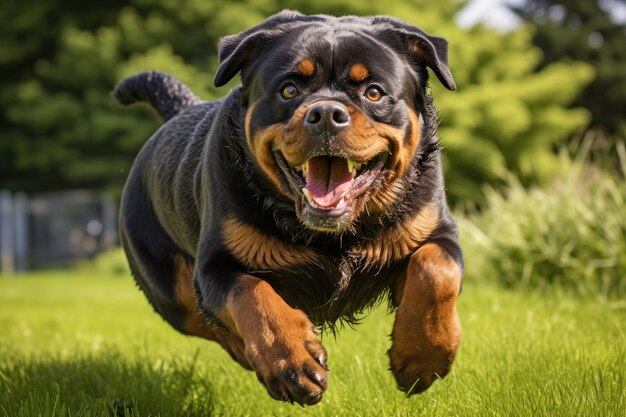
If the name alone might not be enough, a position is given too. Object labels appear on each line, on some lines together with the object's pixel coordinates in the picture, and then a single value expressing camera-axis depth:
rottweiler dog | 2.99
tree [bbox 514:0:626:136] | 32.44
